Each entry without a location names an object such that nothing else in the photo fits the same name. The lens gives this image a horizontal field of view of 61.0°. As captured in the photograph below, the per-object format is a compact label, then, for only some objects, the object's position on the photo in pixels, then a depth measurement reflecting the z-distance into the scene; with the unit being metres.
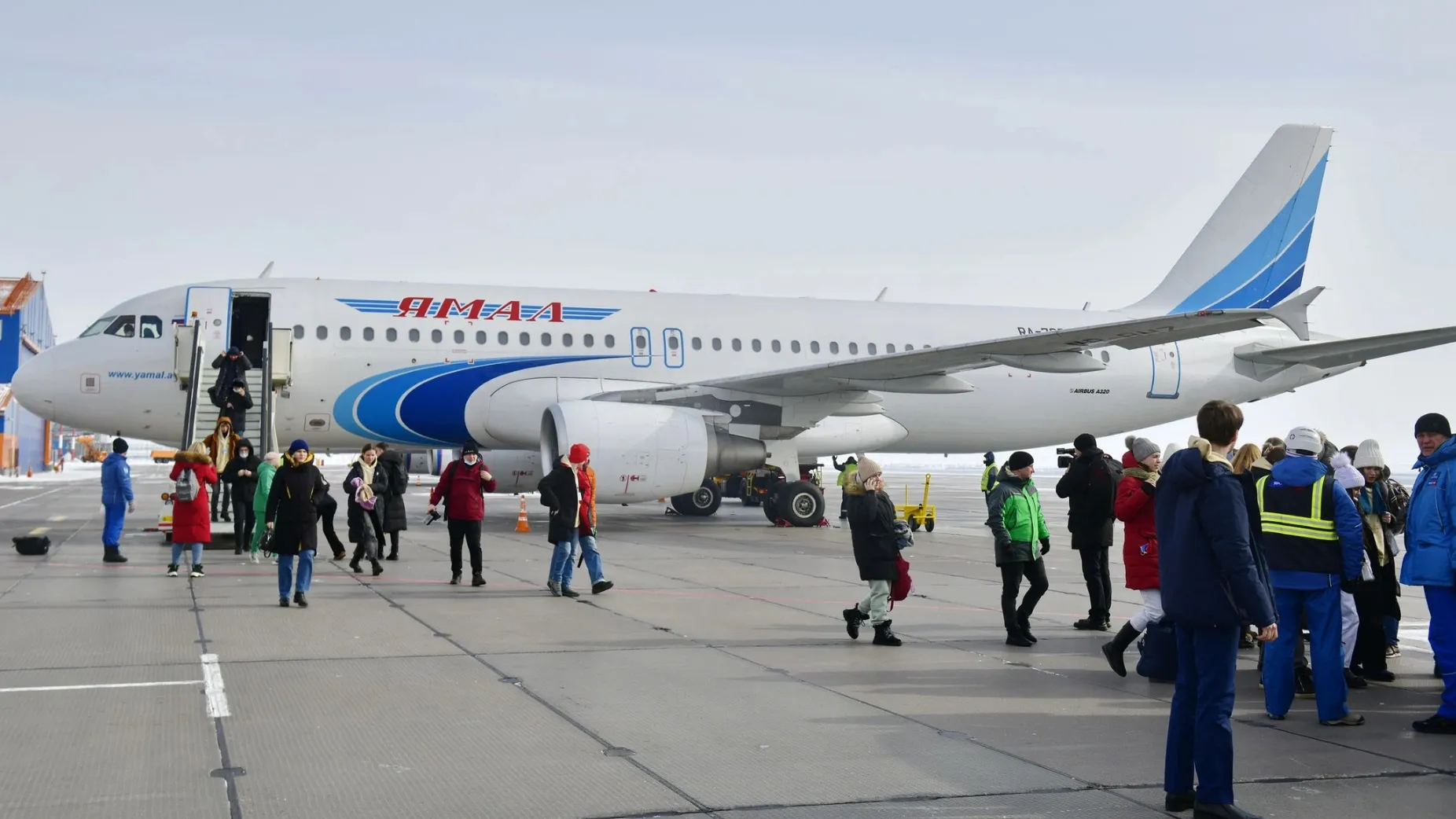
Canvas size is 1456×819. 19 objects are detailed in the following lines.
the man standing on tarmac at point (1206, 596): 4.94
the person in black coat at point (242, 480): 14.98
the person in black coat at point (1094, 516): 9.92
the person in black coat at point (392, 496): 14.36
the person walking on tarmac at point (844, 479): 20.91
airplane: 18.67
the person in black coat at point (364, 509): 12.80
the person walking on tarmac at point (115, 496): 13.87
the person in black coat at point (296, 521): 10.38
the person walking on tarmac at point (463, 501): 12.33
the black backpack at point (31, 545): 14.46
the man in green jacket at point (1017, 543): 9.05
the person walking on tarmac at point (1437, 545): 6.56
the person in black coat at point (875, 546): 8.91
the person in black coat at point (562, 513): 11.20
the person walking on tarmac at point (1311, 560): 6.54
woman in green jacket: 14.45
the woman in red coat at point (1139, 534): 7.85
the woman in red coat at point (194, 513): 12.13
